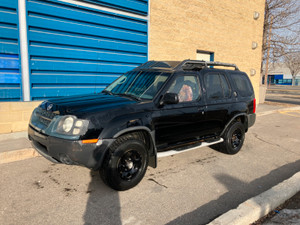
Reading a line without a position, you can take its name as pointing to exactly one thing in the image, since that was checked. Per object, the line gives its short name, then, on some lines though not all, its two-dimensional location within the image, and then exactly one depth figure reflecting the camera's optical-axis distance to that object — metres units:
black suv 3.23
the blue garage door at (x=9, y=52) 6.25
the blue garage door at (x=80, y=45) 6.85
